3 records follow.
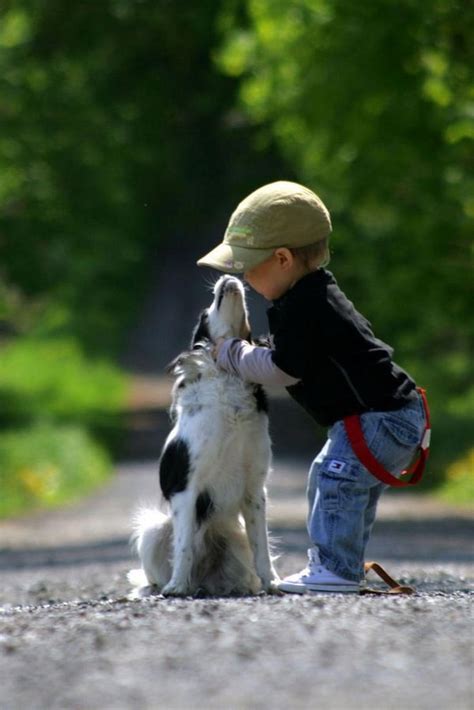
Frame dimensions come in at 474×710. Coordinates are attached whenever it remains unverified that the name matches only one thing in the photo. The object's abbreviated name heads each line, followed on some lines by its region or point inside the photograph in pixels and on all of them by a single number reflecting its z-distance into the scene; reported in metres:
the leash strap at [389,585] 13.45
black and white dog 13.43
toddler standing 13.20
